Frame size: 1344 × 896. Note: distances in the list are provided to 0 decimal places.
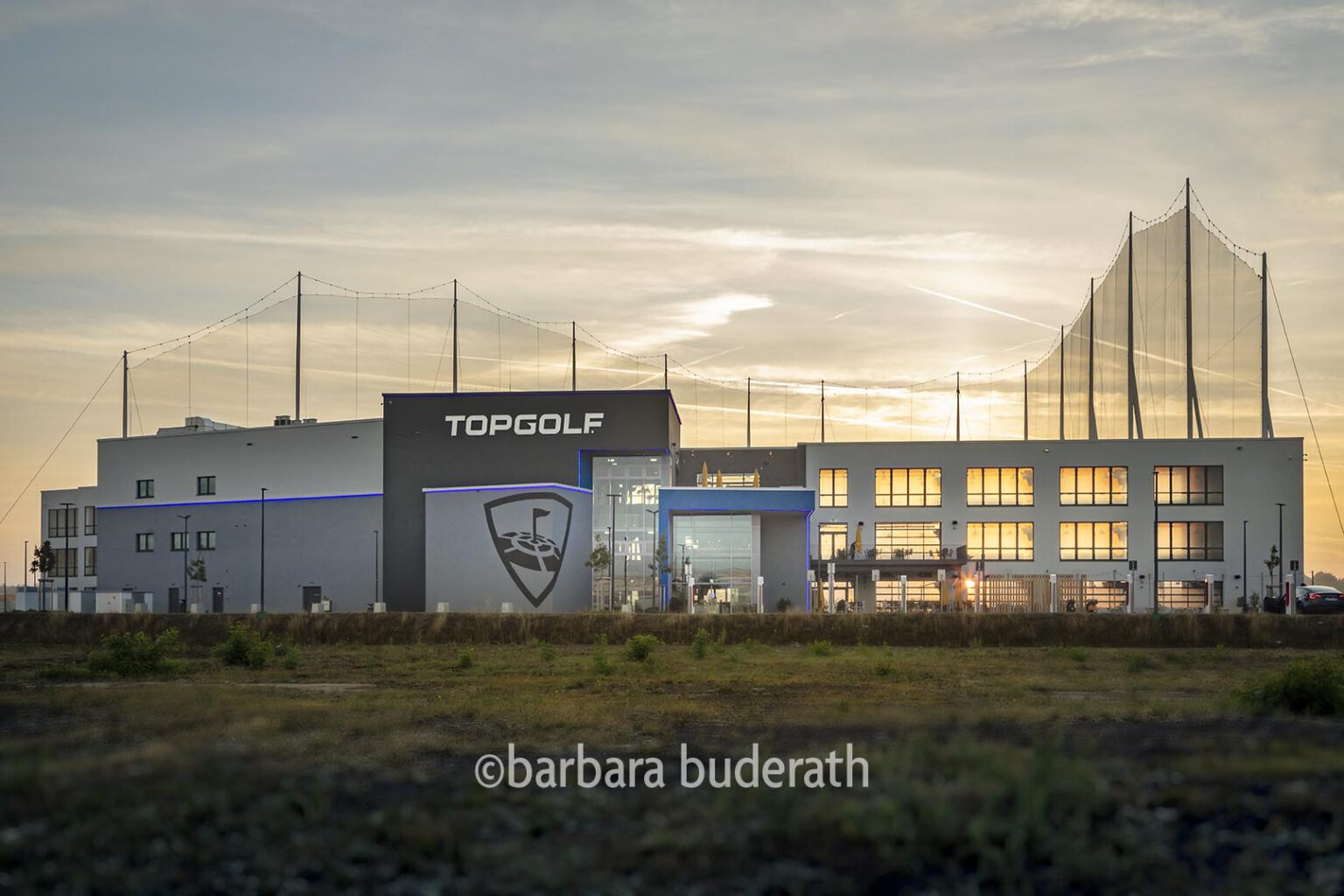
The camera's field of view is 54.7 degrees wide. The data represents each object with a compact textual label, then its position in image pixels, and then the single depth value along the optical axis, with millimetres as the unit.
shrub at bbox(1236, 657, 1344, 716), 27609
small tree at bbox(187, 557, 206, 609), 101375
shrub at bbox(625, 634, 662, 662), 48719
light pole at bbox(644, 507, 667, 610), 91938
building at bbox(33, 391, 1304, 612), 91812
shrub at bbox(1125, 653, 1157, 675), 45406
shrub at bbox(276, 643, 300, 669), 48469
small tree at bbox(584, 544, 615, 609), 90062
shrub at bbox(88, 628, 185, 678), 43875
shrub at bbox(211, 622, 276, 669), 48688
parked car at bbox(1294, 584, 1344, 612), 82312
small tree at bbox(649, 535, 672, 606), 91125
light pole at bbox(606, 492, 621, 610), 89869
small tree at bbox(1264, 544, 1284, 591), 91800
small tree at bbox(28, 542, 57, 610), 117375
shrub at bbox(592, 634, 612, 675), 44338
